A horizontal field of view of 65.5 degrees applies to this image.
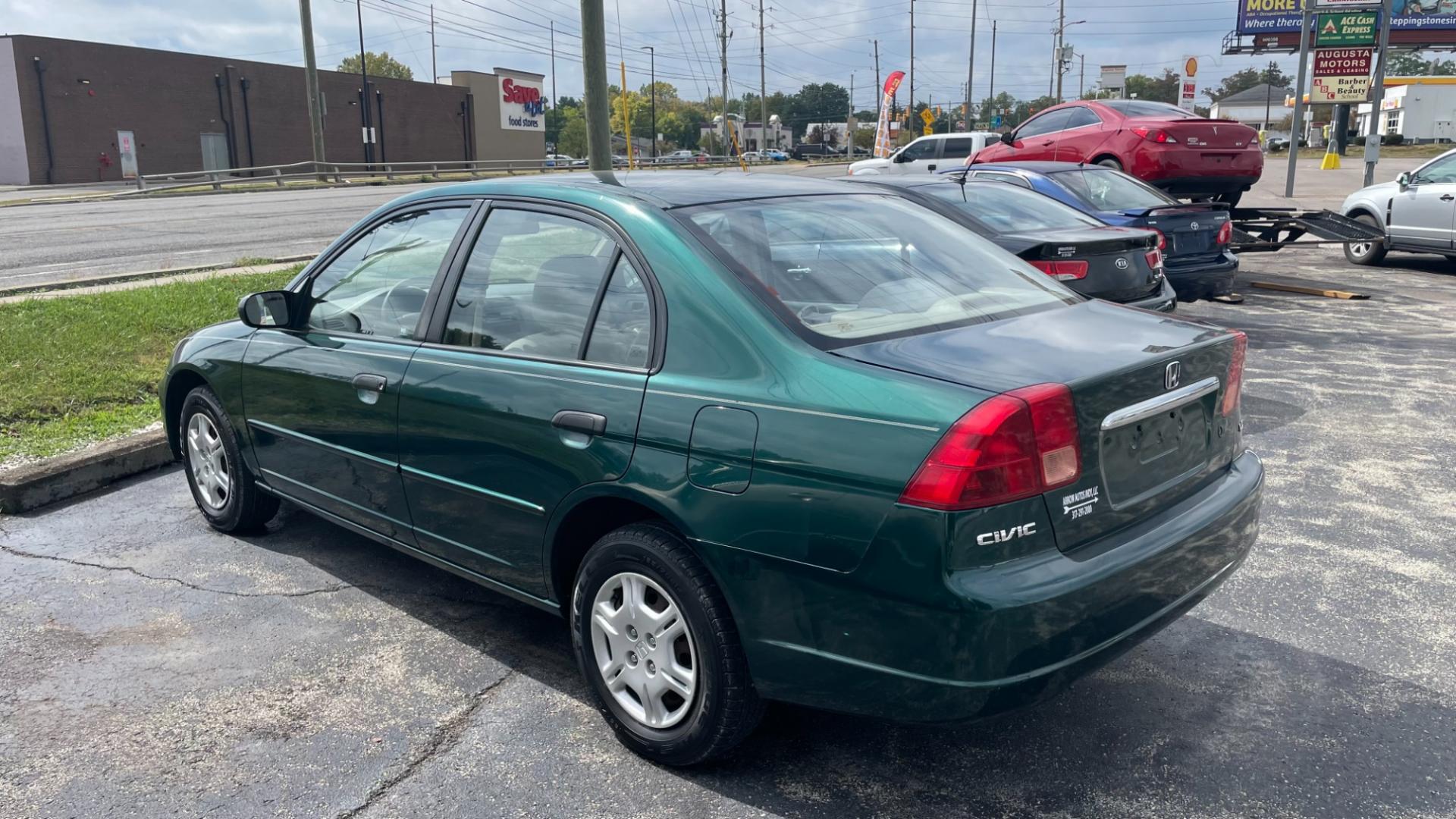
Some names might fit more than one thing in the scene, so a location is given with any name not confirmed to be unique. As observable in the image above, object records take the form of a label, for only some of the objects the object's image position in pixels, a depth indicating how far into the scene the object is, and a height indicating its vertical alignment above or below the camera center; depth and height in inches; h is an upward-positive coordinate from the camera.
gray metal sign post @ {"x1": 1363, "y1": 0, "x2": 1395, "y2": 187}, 825.5 +20.1
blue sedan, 376.5 -22.9
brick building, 1859.0 +86.4
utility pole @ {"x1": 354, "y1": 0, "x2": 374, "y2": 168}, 1871.3 +67.8
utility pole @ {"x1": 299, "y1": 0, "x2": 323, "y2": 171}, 1412.4 +99.5
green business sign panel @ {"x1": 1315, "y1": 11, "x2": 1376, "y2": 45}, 1009.5 +108.1
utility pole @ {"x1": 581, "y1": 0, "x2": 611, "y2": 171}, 428.5 +28.2
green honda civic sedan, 103.4 -29.5
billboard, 2662.4 +312.4
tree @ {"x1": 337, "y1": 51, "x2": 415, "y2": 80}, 4249.5 +343.6
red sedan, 535.8 +2.5
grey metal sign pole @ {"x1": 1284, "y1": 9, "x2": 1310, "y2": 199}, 915.4 +49.2
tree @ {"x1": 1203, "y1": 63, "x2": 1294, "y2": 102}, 6269.7 +391.4
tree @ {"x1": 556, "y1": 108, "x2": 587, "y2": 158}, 4281.5 +78.2
